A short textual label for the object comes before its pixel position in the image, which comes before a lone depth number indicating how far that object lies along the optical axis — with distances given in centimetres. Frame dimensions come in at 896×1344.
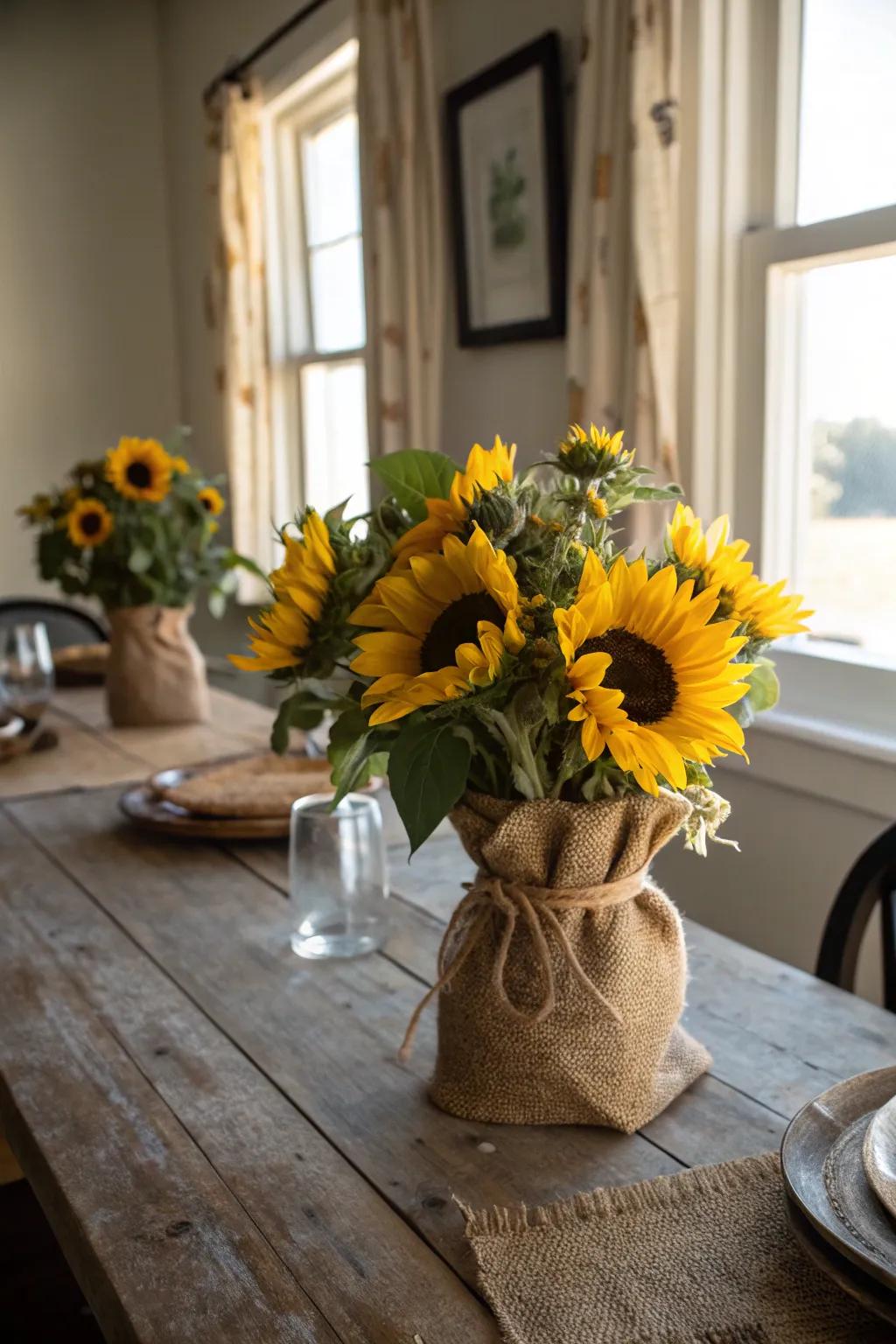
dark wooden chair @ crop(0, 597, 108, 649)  306
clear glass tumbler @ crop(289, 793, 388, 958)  106
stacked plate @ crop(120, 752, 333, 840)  138
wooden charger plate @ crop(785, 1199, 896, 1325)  55
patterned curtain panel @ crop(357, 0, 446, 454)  276
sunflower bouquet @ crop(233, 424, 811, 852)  67
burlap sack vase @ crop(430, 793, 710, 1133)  74
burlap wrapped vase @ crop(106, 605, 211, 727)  199
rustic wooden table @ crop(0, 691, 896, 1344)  64
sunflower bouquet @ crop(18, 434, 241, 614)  193
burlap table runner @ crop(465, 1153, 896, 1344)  59
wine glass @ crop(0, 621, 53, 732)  183
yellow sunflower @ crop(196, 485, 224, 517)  201
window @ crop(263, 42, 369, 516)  359
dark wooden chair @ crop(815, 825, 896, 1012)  106
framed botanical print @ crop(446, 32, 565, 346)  240
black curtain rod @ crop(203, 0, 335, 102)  328
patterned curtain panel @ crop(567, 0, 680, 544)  201
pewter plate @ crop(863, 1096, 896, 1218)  59
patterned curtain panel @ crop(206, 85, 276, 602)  371
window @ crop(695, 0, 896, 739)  187
